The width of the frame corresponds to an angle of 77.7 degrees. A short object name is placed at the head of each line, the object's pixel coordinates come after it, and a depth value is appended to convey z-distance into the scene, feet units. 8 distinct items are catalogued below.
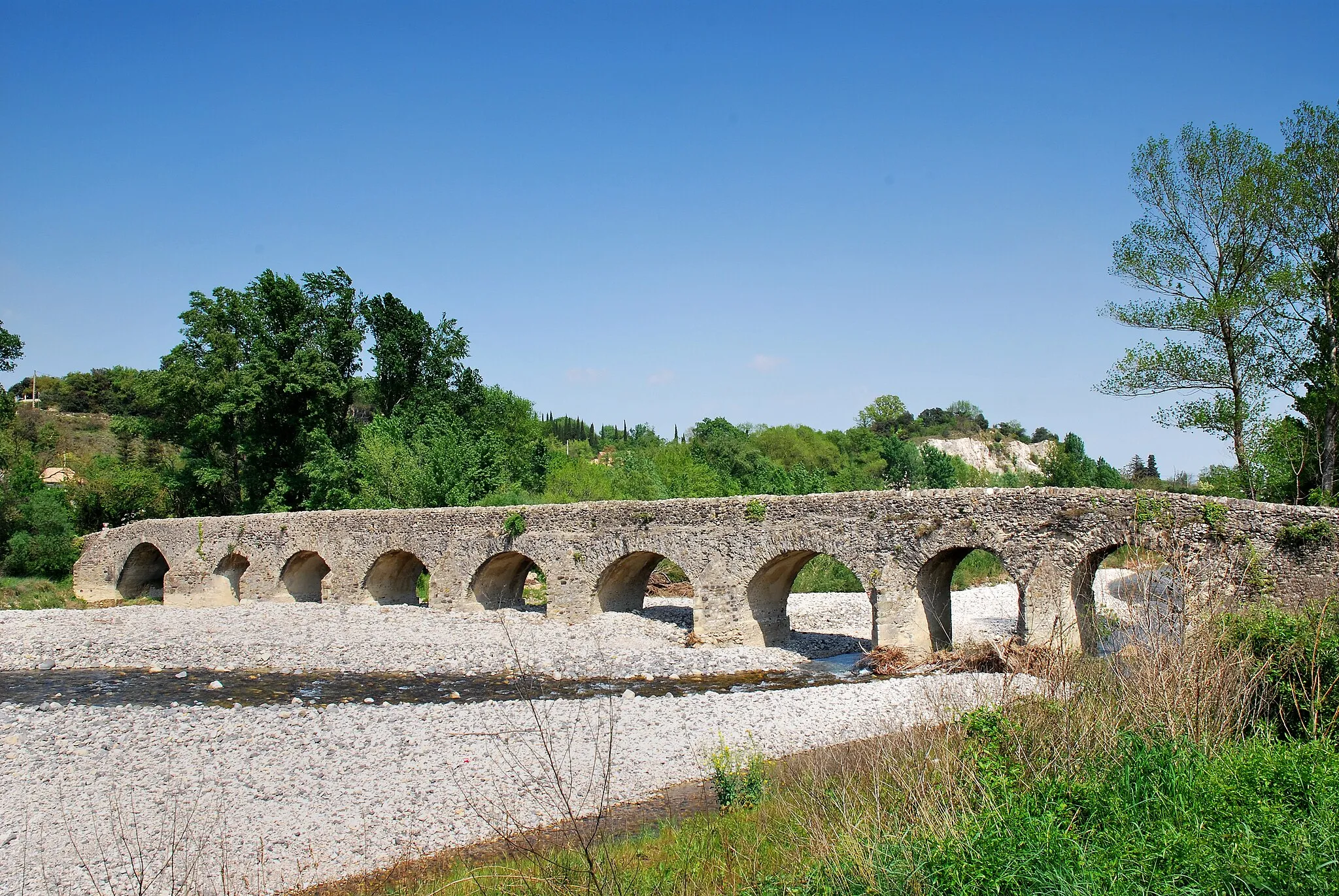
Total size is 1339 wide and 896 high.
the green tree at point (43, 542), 117.70
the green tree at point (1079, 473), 190.90
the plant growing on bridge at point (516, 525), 77.66
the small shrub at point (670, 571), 115.44
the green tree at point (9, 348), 117.29
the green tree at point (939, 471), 234.38
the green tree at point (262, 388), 124.06
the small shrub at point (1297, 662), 25.81
